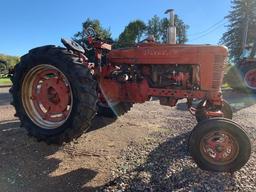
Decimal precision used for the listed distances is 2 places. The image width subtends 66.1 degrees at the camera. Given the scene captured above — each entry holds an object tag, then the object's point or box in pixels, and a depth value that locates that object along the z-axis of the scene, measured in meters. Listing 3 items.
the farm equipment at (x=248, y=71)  8.60
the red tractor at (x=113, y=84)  2.80
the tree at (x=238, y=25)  23.90
